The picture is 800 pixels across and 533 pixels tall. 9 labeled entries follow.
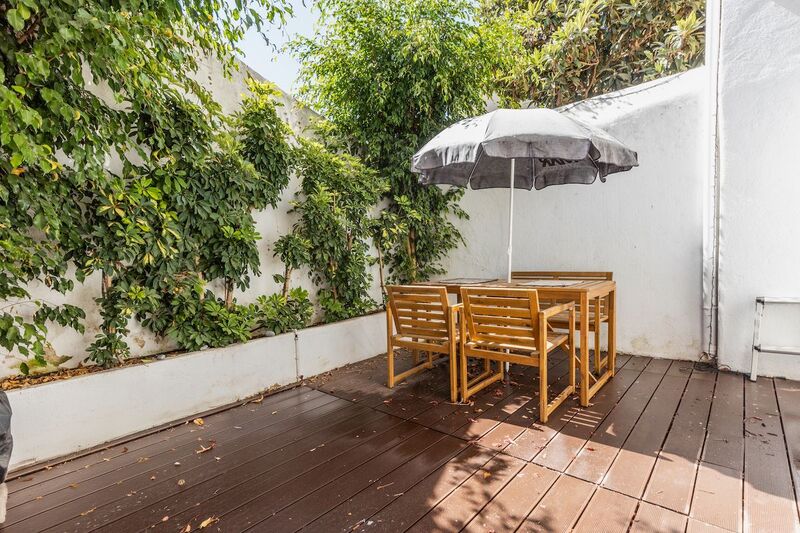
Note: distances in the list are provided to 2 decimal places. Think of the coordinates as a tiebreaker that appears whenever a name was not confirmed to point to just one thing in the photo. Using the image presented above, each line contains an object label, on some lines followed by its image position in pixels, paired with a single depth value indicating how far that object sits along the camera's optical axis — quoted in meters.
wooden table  2.83
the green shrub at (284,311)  3.61
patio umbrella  2.62
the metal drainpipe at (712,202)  3.49
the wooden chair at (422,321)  3.07
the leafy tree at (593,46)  5.25
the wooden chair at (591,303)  3.28
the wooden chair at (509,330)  2.64
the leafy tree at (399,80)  4.30
